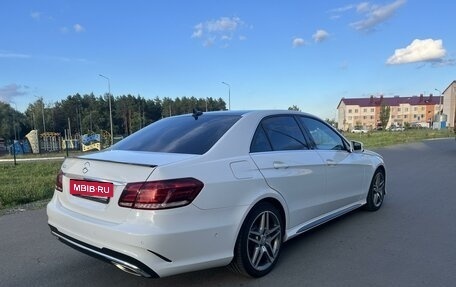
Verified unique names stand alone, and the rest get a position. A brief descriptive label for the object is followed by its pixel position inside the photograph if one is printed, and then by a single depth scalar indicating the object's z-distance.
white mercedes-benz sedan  3.12
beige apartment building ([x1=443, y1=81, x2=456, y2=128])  103.88
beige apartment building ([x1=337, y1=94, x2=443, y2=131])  135.88
